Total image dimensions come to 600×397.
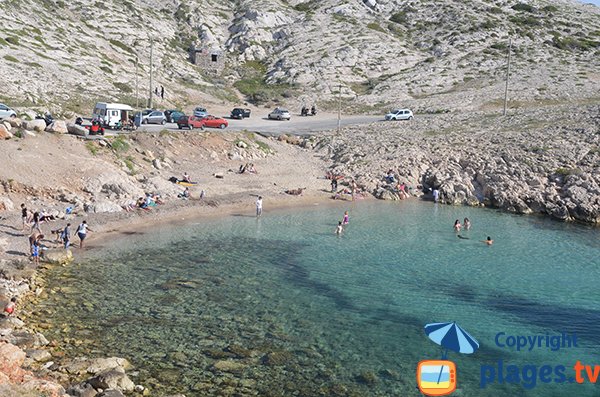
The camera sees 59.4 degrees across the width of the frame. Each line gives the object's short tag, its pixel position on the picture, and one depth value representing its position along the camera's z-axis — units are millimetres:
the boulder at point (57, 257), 27694
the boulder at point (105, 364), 17375
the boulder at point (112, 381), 16000
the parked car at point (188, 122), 58316
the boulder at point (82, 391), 15367
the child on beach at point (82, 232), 30453
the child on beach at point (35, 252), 27125
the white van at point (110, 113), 53000
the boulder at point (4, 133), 39344
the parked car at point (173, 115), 63872
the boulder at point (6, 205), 33938
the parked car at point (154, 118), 59884
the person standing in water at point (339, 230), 37031
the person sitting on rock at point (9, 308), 20734
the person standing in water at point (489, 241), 36438
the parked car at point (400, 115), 72688
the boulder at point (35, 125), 41875
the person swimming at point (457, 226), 39656
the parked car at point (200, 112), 67769
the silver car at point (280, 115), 75250
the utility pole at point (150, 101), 72344
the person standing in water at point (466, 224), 40388
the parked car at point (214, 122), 60706
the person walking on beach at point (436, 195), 50344
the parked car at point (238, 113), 73188
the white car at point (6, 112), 48519
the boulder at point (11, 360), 15430
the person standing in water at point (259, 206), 40906
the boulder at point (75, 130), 45781
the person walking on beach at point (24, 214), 31227
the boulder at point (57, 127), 43500
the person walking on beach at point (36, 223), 29906
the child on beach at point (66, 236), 29625
